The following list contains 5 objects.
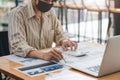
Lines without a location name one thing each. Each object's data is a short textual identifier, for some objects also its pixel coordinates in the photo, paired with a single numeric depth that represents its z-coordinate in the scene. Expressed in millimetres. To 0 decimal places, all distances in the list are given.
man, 1907
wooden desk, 1388
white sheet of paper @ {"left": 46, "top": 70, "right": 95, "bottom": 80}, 1373
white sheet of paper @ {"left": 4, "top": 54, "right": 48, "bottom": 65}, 1667
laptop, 1318
